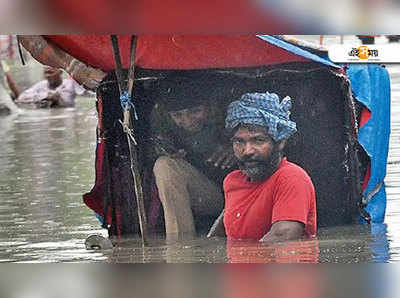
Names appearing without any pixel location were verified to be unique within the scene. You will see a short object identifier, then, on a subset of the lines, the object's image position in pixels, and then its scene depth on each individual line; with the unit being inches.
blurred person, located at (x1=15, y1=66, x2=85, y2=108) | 1397.6
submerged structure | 567.8
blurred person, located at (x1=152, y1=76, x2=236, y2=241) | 576.7
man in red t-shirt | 540.1
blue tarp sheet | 590.2
